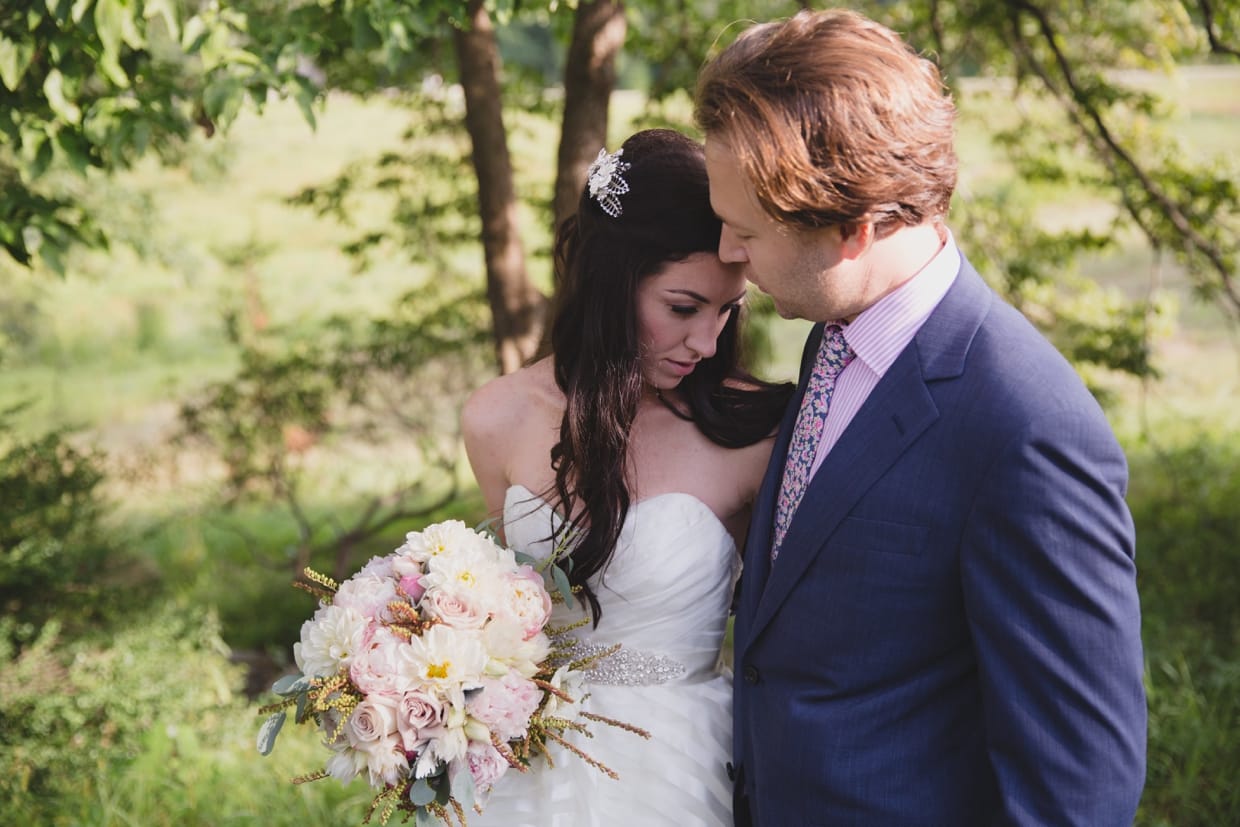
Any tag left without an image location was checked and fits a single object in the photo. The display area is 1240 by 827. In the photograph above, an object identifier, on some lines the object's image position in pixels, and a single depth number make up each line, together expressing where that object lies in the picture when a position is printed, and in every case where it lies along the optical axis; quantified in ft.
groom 5.49
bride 8.02
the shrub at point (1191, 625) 12.51
